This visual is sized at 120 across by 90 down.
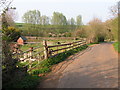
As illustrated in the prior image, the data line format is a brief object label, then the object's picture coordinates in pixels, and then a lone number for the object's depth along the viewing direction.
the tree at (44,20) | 63.61
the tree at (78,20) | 74.26
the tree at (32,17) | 58.26
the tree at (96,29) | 41.24
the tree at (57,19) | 64.31
